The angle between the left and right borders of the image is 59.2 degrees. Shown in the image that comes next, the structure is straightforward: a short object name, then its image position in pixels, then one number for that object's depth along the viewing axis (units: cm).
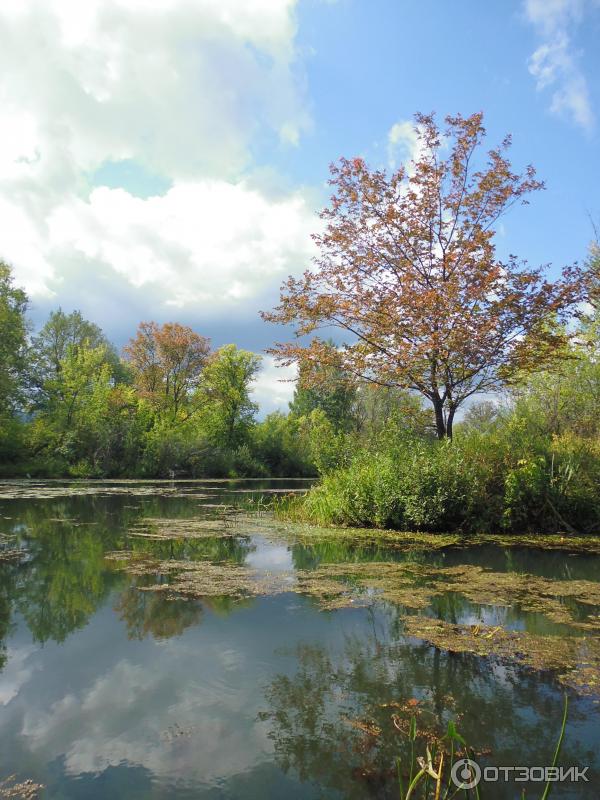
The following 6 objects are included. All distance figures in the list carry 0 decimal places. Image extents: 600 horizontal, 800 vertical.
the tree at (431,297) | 1049
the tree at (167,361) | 3850
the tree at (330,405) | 5066
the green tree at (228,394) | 4184
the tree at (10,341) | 3019
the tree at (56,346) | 3575
